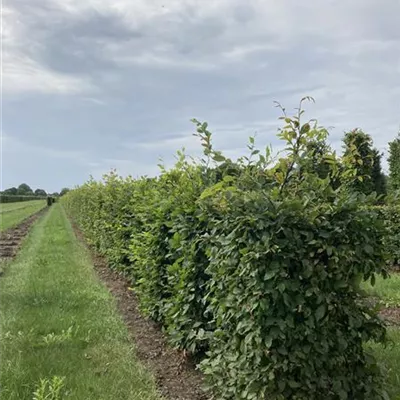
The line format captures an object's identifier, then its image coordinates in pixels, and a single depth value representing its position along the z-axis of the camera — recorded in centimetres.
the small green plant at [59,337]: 459
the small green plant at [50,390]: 311
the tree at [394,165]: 1423
